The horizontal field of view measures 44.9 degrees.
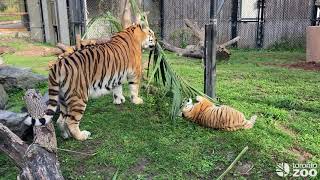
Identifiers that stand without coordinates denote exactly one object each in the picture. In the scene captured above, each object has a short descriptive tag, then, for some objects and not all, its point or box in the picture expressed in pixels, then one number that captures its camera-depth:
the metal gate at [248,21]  11.24
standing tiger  3.66
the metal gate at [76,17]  11.30
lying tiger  4.01
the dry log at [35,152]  2.77
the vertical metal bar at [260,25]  11.16
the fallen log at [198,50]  8.73
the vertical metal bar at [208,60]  4.54
